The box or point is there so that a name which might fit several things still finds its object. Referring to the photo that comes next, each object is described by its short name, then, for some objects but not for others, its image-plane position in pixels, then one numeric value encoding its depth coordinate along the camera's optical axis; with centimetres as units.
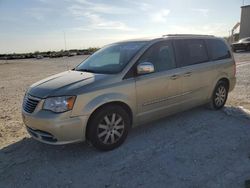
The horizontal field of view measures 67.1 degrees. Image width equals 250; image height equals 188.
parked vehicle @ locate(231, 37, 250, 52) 1813
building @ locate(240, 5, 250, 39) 2553
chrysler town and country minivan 272
